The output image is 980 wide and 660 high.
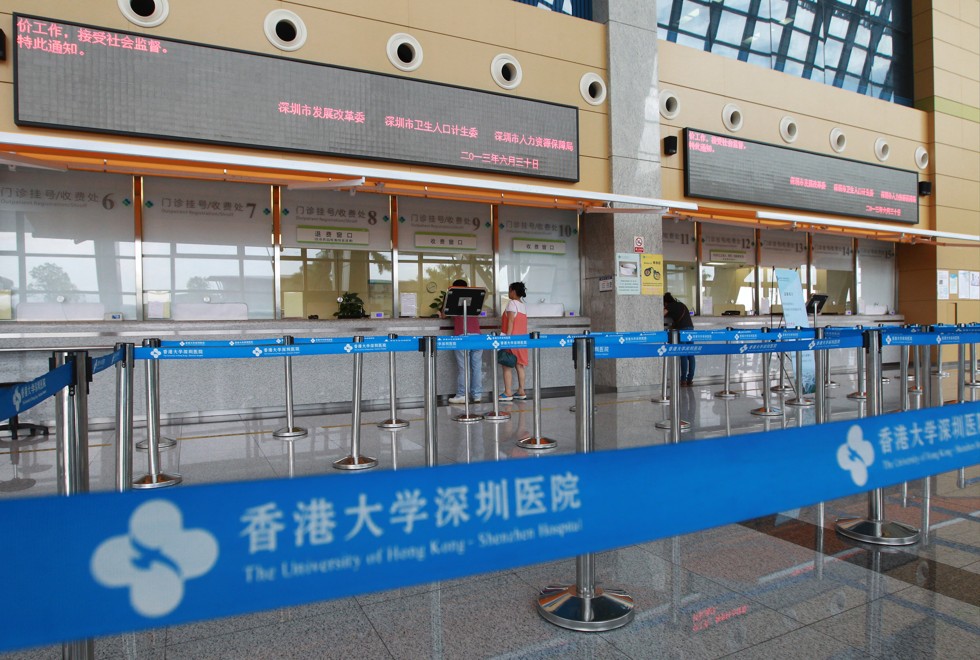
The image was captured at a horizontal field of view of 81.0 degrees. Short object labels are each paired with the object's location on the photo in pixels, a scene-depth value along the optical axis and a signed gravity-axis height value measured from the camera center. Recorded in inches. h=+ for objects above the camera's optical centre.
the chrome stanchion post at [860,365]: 146.7 -16.4
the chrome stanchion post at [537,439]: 199.2 -44.6
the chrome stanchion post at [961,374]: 253.4 -29.6
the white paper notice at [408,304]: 330.6 +6.8
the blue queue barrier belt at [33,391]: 80.8 -10.3
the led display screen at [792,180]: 384.5 +97.2
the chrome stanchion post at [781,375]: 285.4 -32.5
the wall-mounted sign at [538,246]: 373.1 +45.0
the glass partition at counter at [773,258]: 473.7 +44.7
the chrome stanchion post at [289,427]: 223.0 -43.6
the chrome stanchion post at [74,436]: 70.9 -15.4
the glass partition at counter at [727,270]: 447.2 +33.2
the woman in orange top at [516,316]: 309.6 -1.2
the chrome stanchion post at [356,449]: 174.4 -41.7
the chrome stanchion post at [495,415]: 259.3 -46.2
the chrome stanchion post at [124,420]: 124.6 -23.5
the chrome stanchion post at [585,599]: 87.4 -46.4
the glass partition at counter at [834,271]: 502.9 +34.7
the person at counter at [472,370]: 310.5 -30.4
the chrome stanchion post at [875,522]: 117.6 -45.5
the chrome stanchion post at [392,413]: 230.8 -39.7
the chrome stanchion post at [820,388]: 149.5 -20.8
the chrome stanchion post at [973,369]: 310.2 -33.3
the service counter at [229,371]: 236.4 -25.3
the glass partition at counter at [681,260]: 429.1 +40.0
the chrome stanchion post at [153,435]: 157.2 -32.2
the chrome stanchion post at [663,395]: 303.9 -44.4
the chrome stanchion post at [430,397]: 151.7 -21.9
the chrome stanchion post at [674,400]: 165.5 -26.1
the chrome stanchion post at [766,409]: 251.8 -43.9
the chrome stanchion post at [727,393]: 318.0 -46.0
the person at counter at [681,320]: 376.2 -5.0
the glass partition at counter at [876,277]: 522.9 +30.5
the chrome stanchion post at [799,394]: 283.9 -42.2
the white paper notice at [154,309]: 285.6 +5.0
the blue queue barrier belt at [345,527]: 35.9 -15.6
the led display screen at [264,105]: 227.1 +97.7
